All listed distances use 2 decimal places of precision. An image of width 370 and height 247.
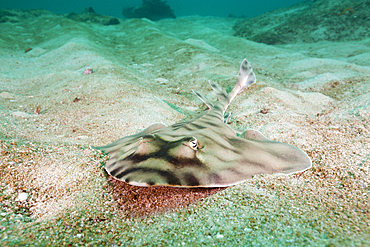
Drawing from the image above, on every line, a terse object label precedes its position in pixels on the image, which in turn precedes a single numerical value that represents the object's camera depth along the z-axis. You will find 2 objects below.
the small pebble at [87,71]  5.47
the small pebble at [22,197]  1.39
